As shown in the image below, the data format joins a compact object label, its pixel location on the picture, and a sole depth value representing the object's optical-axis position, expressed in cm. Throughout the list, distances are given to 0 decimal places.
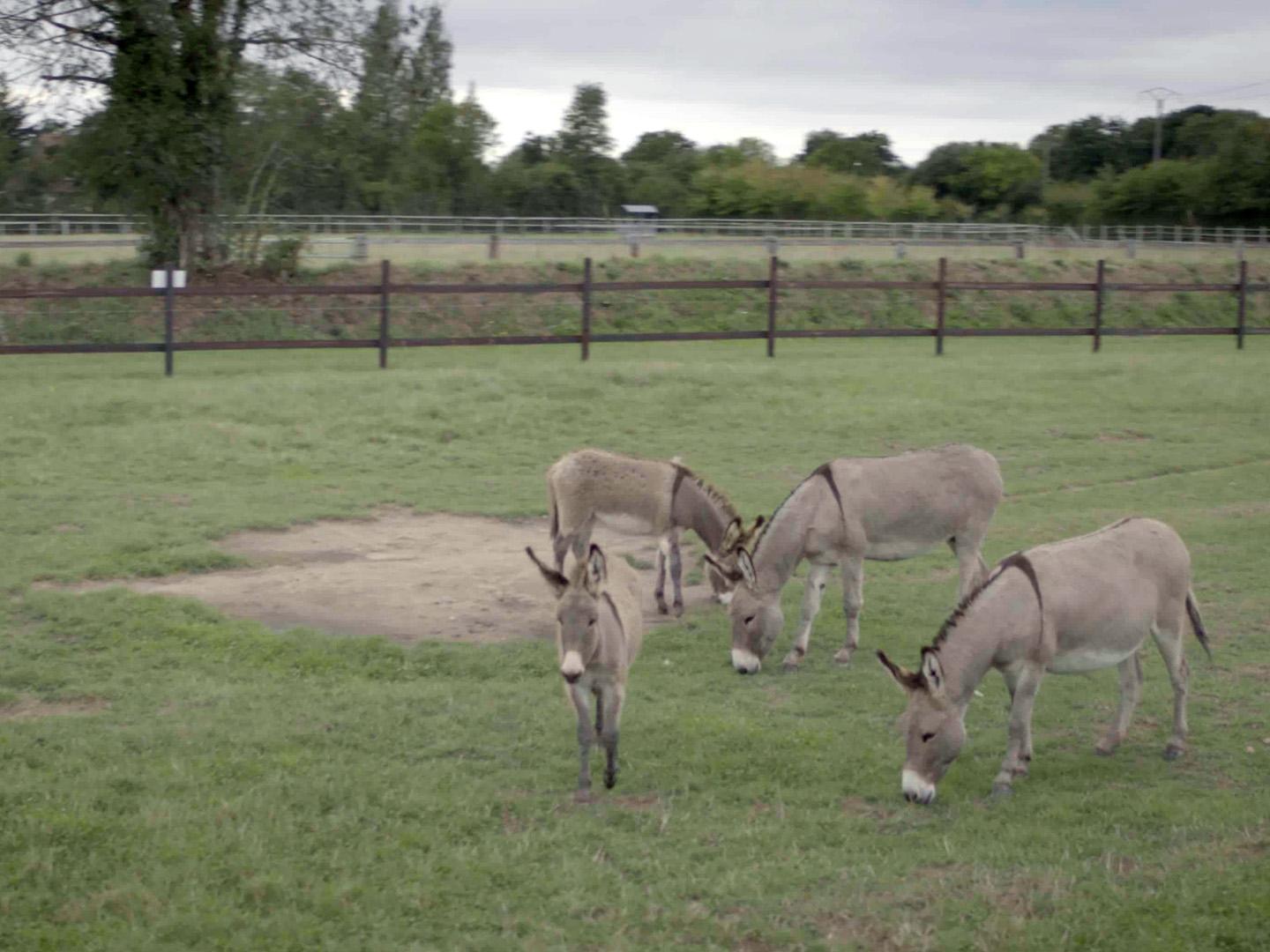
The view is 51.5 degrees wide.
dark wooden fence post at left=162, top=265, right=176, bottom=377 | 1988
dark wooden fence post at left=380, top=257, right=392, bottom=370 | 2120
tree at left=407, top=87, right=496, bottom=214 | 5884
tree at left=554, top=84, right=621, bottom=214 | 6531
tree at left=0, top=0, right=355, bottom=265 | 2497
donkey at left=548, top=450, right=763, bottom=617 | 1123
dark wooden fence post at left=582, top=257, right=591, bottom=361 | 2255
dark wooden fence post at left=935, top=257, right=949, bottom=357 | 2555
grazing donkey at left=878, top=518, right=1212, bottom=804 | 680
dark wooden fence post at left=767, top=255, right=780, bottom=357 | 2389
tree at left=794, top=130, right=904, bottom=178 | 7888
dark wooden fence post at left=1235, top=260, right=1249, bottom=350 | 2892
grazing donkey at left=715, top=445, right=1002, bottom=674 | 927
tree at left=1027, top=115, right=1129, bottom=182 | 9044
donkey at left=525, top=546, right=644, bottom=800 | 677
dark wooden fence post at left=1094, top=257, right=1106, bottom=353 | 2658
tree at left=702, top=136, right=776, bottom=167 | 7044
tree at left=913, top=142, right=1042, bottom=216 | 7619
